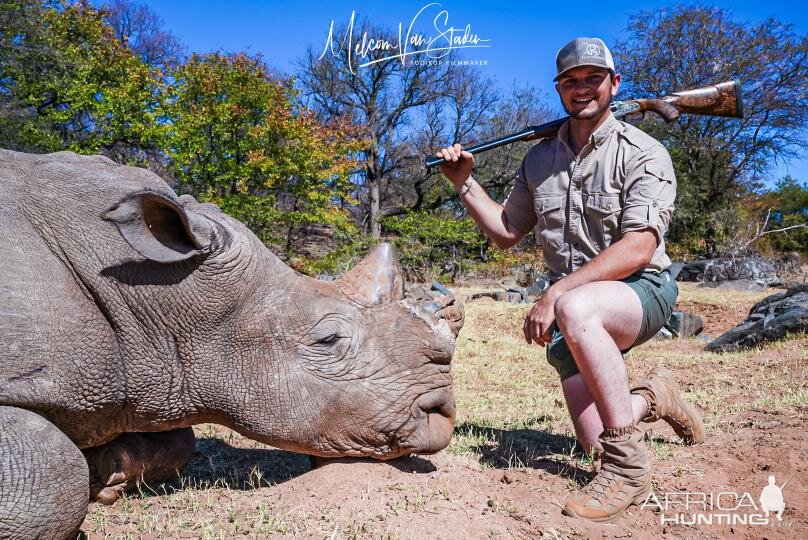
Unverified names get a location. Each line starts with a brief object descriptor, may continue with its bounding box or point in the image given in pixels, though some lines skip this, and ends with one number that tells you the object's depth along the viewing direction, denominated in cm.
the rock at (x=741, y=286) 1823
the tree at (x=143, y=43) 3083
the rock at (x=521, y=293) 1606
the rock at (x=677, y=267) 2109
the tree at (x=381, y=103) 3080
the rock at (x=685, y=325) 1128
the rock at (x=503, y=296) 1591
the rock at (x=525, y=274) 2186
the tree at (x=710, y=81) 2611
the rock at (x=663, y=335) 1114
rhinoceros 295
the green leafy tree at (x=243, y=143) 1753
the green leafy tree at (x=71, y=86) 1755
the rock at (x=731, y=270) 2067
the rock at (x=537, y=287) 1745
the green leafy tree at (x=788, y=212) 3325
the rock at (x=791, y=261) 2455
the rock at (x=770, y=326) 902
